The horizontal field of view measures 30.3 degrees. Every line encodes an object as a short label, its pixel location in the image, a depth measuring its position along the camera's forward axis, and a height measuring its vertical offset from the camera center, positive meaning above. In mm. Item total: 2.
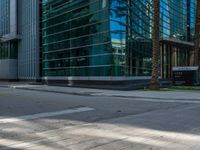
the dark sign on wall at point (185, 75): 33312 -194
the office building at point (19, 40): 49562 +4954
